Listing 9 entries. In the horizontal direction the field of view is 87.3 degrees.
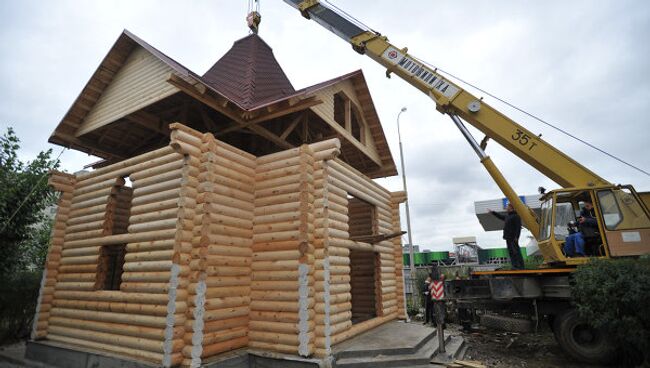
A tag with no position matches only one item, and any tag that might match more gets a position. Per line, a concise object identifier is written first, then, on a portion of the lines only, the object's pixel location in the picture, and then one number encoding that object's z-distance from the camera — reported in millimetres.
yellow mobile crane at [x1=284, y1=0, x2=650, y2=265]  7969
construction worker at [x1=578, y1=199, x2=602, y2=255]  8234
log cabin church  6902
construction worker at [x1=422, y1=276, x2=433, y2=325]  13198
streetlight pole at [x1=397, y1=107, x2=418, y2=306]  17609
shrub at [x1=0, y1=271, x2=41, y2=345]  10648
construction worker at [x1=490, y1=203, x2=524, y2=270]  9484
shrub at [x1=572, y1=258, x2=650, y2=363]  6785
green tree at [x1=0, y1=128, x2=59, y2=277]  10508
